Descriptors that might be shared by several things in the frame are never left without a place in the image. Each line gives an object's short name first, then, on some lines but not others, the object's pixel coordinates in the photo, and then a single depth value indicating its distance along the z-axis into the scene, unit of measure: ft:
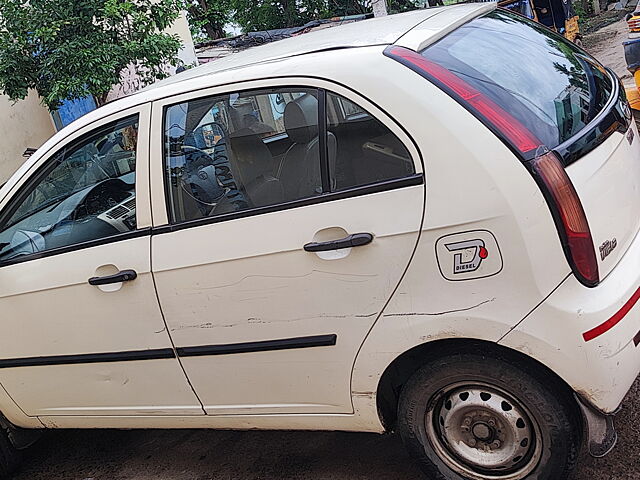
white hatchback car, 7.63
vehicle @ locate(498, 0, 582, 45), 57.41
